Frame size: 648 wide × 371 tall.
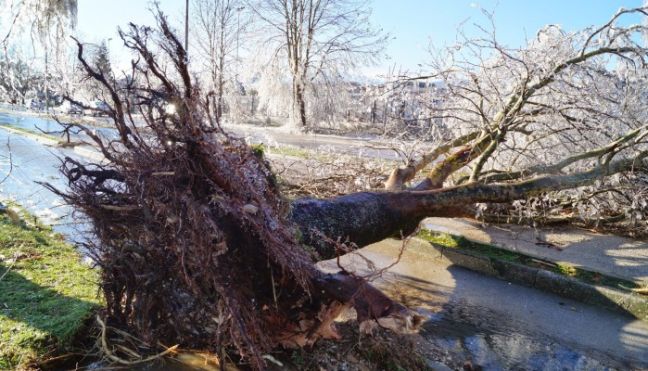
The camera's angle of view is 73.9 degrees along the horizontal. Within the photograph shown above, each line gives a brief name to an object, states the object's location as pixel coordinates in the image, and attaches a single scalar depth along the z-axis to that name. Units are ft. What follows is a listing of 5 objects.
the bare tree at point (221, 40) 82.12
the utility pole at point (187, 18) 55.62
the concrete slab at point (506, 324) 11.20
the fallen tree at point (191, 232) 7.56
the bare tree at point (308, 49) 74.90
